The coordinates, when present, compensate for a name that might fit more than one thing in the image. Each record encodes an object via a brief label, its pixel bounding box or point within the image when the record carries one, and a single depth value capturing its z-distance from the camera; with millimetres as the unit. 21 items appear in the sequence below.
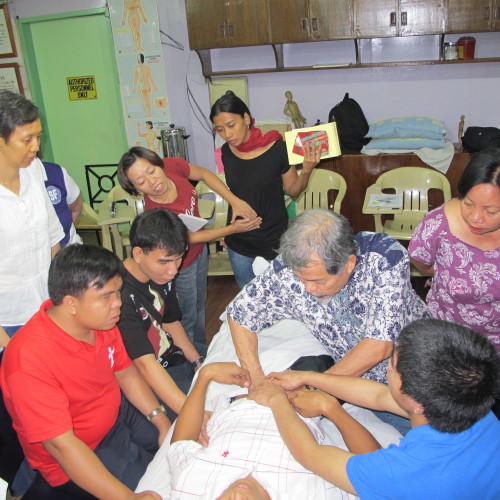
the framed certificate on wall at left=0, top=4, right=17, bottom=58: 5152
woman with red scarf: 2469
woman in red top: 2316
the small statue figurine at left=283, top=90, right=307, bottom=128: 4852
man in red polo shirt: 1384
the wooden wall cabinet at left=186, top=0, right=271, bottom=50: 4461
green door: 5180
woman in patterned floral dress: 1669
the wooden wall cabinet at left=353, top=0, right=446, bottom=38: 4090
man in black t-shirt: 1816
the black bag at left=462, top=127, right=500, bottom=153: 4105
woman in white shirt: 1901
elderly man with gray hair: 1491
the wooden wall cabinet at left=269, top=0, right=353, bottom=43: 4270
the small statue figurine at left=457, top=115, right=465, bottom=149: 4477
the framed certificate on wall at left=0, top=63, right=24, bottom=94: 5285
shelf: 4327
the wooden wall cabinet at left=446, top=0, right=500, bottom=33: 3937
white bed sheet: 1521
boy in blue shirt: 1033
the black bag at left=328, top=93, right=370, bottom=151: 4531
